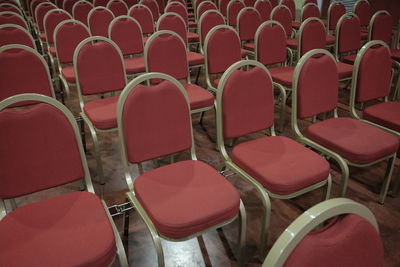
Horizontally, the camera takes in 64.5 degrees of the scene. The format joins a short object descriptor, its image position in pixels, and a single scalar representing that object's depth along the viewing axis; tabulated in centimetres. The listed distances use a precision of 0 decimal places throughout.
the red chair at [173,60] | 244
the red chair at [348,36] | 338
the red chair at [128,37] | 321
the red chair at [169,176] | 130
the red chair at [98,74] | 224
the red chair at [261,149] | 156
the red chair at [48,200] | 115
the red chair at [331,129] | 184
